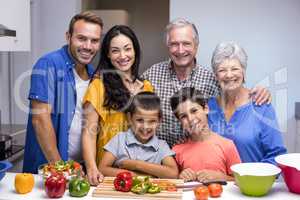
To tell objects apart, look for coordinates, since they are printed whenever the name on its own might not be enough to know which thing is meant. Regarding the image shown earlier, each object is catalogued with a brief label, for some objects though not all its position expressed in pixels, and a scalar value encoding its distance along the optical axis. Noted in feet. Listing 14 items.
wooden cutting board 3.60
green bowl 3.67
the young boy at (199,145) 4.72
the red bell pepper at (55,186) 3.59
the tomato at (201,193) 3.59
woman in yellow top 4.84
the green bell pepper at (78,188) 3.66
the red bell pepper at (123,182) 3.75
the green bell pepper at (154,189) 3.68
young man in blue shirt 5.17
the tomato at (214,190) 3.69
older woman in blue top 4.91
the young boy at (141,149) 4.57
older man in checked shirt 5.46
